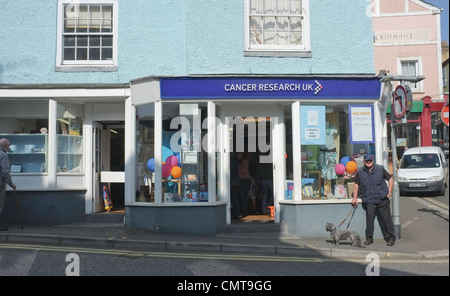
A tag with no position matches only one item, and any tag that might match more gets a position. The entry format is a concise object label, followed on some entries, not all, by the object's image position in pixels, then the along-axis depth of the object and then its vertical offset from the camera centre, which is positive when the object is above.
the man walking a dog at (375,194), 8.45 -0.59
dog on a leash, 8.00 -1.32
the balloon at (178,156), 9.52 +0.25
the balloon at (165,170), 9.39 -0.05
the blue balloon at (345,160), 9.65 +0.12
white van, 15.66 -0.26
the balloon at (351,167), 9.49 -0.04
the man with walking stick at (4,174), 8.63 -0.10
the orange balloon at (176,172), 9.42 -0.10
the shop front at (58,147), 9.70 +0.52
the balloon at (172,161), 9.45 +0.14
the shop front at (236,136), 9.20 +0.52
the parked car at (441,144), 28.50 +1.41
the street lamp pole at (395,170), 8.80 -0.11
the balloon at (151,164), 9.51 +0.08
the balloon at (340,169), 9.56 -0.08
